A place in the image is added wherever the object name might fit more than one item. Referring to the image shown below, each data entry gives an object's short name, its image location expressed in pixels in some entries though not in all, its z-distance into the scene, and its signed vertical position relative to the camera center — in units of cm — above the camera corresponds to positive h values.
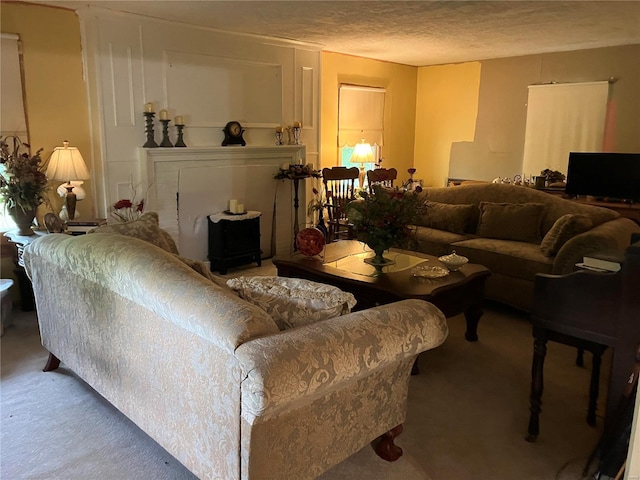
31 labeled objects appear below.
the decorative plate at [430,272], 324 -81
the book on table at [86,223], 394 -64
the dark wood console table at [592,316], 202 -70
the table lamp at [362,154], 670 -14
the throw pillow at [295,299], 187 -58
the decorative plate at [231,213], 523 -72
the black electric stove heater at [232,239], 508 -98
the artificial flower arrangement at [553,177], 618 -37
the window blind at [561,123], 607 +29
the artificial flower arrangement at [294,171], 573 -32
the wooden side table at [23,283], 383 -112
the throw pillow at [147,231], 263 -47
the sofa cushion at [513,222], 440 -66
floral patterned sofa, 155 -75
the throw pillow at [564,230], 381 -62
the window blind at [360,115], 665 +38
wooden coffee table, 304 -85
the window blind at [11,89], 384 +36
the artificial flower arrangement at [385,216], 332 -47
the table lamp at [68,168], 387 -22
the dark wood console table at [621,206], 524 -61
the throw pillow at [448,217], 480 -68
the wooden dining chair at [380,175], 581 -35
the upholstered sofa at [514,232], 374 -70
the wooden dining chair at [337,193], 572 -58
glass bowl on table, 343 -78
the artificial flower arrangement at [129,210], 432 -62
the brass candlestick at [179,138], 483 +2
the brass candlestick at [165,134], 471 +6
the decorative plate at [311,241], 357 -68
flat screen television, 544 -31
